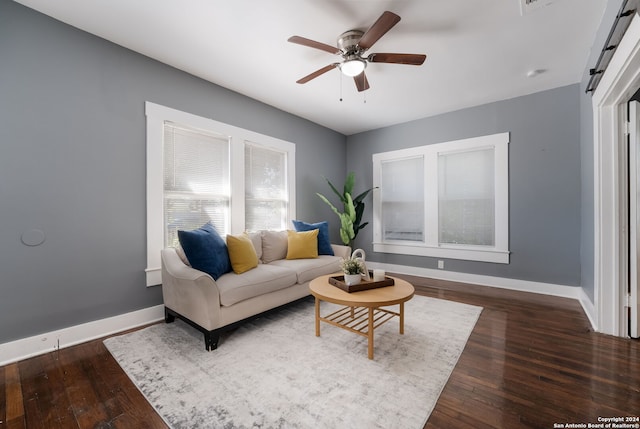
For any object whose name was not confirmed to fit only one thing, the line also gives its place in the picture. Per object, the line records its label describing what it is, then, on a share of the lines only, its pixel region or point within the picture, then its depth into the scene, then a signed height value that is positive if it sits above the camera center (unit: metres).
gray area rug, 1.38 -1.08
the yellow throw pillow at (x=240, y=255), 2.60 -0.40
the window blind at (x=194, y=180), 2.82 +0.42
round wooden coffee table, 1.92 -0.64
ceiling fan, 2.01 +1.37
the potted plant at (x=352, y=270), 2.19 -0.47
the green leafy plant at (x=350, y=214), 4.43 +0.02
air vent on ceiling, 1.84 +1.55
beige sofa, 2.07 -0.69
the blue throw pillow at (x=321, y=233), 3.64 -0.26
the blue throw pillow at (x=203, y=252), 2.30 -0.33
